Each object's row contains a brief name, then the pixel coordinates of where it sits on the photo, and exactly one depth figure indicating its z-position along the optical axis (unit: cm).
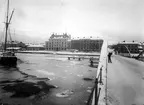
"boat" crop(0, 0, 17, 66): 2863
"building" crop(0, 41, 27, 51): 11951
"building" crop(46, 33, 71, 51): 11388
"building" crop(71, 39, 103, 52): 10784
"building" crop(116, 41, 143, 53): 7394
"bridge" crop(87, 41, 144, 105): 438
